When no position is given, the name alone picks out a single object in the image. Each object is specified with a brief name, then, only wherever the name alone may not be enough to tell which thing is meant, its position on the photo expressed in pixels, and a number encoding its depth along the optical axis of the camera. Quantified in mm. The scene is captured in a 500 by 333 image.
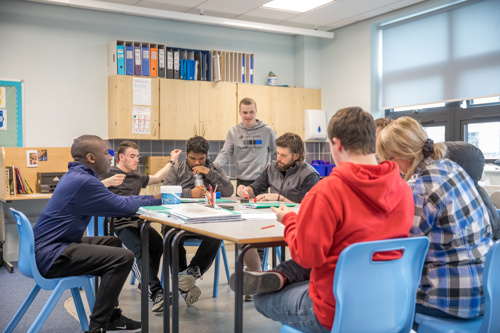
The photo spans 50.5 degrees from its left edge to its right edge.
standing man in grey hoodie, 5223
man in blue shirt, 2693
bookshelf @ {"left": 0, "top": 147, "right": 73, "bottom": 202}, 5055
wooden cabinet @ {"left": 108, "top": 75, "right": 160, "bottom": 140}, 5844
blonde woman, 1927
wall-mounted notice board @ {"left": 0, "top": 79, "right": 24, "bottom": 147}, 5547
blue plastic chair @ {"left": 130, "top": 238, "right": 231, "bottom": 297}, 3754
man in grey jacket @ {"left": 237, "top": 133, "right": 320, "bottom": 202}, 3768
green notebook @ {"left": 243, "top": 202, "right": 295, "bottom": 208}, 3162
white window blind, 5273
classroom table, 2059
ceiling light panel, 5820
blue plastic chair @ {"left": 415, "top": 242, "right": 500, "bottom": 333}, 1798
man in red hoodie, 1656
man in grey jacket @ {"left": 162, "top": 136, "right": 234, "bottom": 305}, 3619
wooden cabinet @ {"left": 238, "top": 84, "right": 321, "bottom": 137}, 6680
